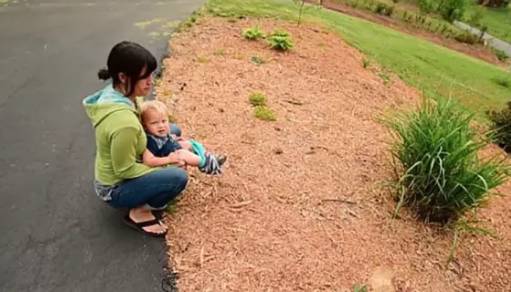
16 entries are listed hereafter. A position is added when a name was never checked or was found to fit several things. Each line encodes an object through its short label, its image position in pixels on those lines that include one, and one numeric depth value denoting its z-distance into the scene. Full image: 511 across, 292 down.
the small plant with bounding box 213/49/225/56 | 5.47
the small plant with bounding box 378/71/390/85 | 6.15
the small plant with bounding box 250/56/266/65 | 5.40
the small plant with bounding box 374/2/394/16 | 13.54
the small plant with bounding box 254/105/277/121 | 4.17
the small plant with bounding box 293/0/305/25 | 7.32
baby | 2.65
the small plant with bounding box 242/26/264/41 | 6.00
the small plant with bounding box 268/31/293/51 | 5.84
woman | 2.33
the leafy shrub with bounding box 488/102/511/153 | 5.92
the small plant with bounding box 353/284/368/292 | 2.55
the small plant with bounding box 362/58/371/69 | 6.38
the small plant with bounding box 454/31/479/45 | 13.93
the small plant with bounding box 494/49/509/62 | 13.87
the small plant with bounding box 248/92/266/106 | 4.42
